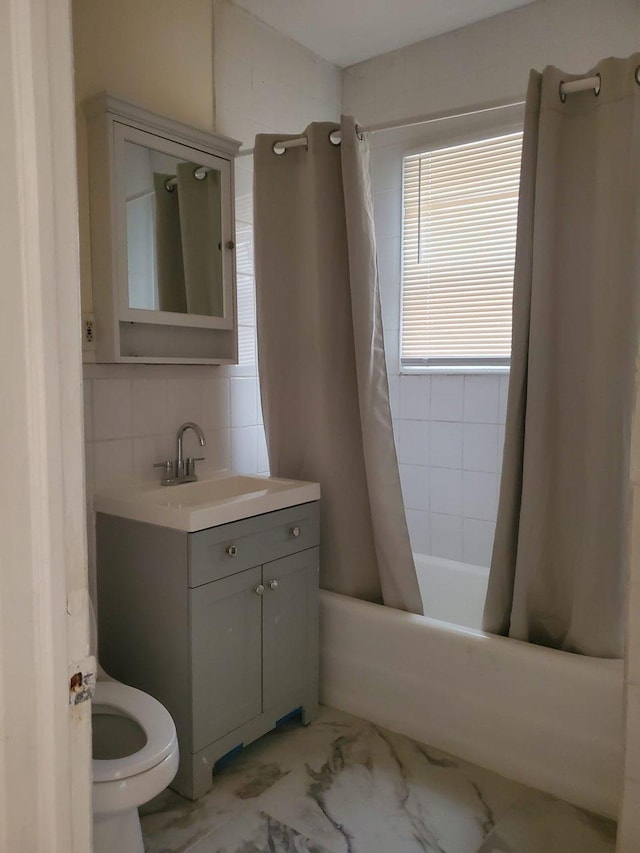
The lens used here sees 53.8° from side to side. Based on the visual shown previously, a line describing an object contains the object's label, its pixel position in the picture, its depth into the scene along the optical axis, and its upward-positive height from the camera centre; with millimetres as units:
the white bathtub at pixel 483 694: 1714 -1007
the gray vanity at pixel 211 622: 1771 -783
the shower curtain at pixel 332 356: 2109 +21
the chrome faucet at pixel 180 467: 2166 -367
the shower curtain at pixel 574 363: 1685 +1
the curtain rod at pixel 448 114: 1720 +766
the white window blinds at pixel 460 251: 2641 +485
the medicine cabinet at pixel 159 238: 1963 +417
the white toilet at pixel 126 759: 1327 -897
